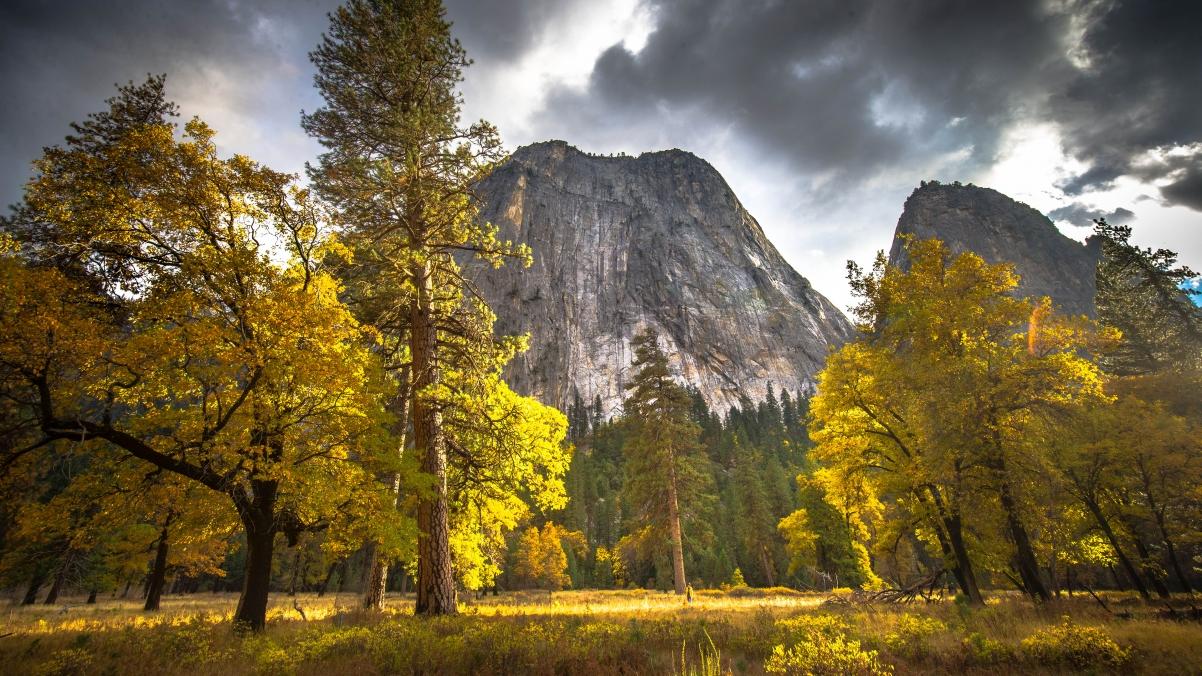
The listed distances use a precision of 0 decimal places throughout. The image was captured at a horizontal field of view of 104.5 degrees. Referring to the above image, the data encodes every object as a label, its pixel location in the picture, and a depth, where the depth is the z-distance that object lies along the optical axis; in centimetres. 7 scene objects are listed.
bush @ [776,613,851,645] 861
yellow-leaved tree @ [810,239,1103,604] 1300
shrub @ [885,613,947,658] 812
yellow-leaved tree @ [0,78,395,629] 827
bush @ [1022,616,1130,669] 666
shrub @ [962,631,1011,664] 726
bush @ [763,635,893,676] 597
